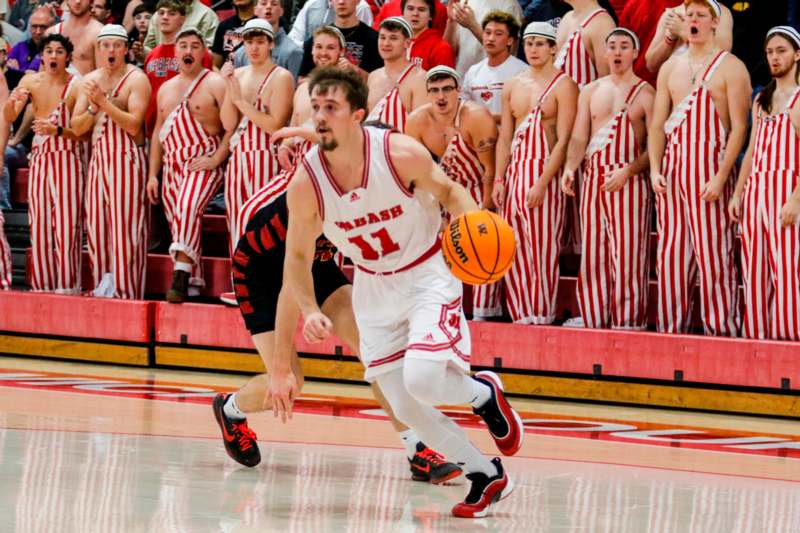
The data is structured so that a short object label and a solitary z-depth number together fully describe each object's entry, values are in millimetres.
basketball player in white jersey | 10742
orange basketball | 10219
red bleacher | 18094
